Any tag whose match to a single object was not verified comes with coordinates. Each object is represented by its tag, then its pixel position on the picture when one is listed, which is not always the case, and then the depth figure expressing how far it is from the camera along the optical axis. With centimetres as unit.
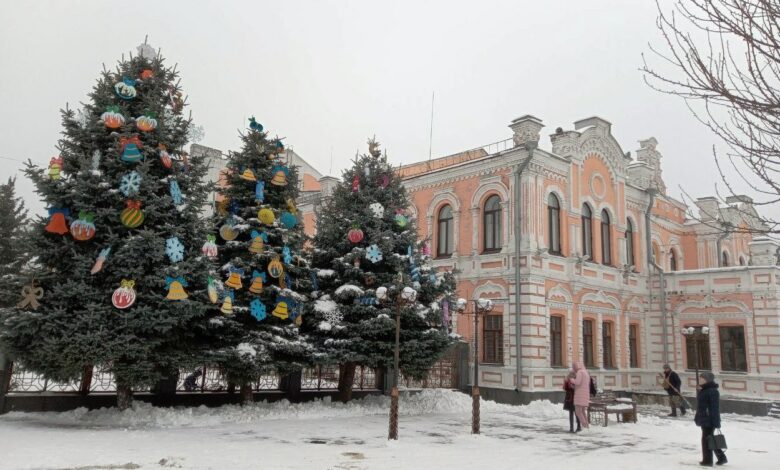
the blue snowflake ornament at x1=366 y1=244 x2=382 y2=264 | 1623
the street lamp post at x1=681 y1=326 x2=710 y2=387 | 2038
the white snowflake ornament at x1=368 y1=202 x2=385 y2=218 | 1686
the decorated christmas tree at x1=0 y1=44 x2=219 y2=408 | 1173
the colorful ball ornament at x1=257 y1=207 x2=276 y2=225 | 1509
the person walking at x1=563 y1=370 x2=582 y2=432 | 1380
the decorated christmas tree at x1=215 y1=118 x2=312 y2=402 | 1425
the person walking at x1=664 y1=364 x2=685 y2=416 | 1823
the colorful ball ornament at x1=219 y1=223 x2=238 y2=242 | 1504
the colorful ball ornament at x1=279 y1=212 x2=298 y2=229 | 1550
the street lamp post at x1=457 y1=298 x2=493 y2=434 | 1270
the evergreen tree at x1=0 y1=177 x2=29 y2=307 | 2297
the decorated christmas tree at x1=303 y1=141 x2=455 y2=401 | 1577
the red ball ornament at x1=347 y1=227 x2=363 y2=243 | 1652
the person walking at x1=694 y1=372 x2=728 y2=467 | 983
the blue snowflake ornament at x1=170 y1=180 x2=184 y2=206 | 1311
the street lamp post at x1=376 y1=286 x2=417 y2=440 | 1132
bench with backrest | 1498
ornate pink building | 2014
